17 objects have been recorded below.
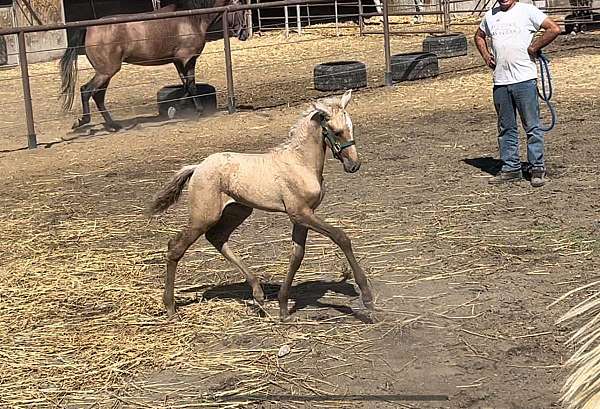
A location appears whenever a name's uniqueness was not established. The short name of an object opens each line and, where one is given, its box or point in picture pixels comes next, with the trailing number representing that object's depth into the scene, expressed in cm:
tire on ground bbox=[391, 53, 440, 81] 1306
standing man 700
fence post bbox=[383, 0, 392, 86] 1289
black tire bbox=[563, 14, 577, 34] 1700
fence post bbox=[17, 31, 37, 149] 1027
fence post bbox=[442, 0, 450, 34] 1753
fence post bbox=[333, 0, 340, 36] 1987
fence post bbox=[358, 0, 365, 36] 1929
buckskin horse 1152
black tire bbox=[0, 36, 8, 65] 1827
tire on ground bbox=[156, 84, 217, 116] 1191
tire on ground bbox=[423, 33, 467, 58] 1489
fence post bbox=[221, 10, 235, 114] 1168
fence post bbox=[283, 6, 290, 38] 1933
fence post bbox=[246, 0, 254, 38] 2020
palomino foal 439
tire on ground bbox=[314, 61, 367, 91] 1258
